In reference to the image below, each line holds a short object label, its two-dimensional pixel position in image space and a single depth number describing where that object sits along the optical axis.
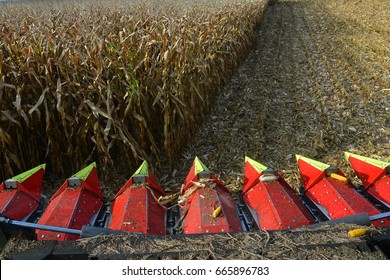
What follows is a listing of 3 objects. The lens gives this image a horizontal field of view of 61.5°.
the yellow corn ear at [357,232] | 1.78
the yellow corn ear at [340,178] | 2.69
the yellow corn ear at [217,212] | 2.29
